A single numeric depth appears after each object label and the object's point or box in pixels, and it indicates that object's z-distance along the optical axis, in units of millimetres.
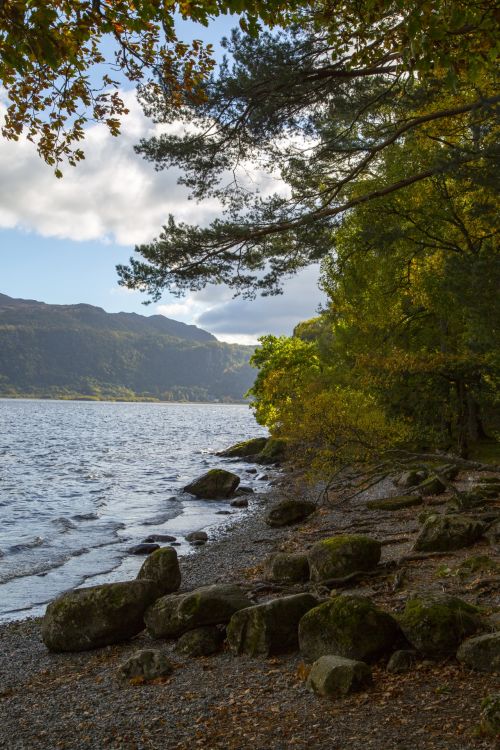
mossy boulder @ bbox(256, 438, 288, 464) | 53812
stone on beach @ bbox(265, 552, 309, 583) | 12719
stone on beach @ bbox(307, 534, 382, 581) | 12086
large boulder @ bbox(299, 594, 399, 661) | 8102
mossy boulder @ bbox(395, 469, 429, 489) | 26359
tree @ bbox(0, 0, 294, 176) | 5227
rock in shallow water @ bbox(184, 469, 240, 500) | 34969
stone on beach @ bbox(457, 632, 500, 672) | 7152
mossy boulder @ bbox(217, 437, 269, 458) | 59844
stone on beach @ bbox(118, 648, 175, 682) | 9000
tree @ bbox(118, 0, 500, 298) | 12766
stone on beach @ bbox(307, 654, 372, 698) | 7238
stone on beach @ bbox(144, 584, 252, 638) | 10312
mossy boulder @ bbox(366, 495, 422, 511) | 20750
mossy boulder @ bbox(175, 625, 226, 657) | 9727
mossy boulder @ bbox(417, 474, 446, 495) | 22250
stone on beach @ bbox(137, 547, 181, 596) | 13156
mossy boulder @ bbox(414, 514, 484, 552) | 12945
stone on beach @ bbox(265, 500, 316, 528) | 22984
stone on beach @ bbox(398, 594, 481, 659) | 7793
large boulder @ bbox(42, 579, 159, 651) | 11000
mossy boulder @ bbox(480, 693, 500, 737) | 5684
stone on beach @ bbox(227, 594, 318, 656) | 9141
